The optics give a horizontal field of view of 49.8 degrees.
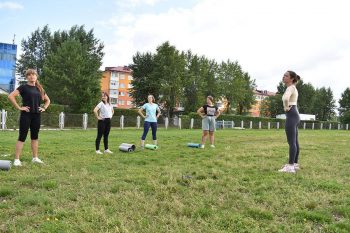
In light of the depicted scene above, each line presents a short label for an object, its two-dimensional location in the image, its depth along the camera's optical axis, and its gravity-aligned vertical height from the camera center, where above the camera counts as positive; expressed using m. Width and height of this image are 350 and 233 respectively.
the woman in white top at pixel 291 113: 7.04 +0.22
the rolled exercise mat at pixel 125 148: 10.40 -0.88
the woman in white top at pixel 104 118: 10.27 -0.06
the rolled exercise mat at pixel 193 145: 12.12 -0.82
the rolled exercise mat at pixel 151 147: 11.28 -0.87
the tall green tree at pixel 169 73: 53.47 +6.60
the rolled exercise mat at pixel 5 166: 6.62 -0.96
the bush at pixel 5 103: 25.59 +0.56
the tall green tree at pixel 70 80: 44.59 +4.05
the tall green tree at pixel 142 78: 55.86 +6.01
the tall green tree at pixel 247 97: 74.86 +5.15
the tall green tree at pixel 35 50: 58.03 +9.82
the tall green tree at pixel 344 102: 81.01 +5.43
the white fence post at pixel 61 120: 27.37 -0.50
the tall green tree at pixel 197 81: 59.81 +6.43
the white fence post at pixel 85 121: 28.55 -0.47
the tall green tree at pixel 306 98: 87.81 +6.25
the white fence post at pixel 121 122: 31.25 -0.46
